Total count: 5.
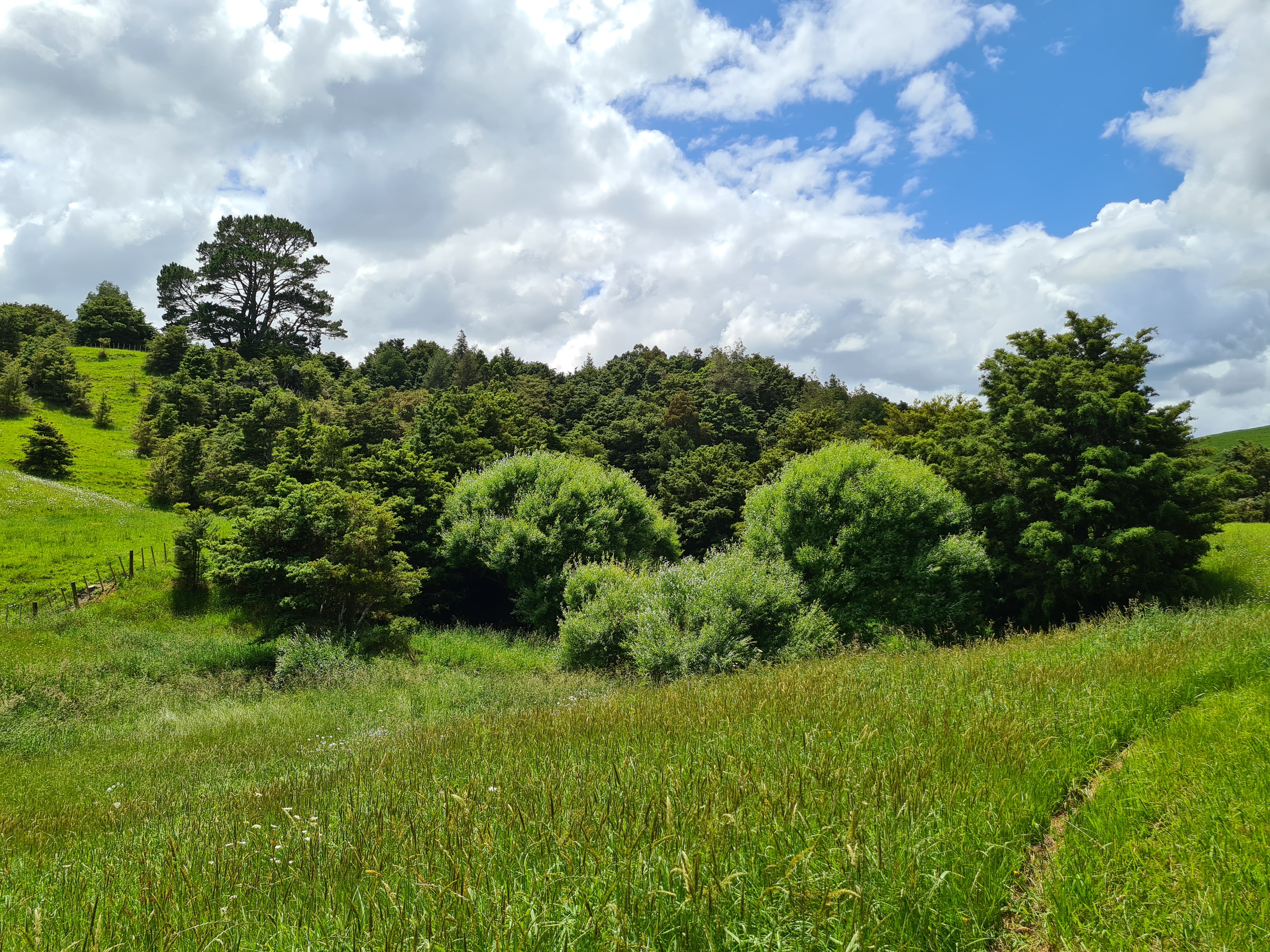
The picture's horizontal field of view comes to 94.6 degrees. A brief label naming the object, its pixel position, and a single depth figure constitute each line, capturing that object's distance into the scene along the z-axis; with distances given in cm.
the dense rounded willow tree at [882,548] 2181
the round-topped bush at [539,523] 2848
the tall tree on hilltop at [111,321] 7844
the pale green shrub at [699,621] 1584
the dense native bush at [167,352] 6762
